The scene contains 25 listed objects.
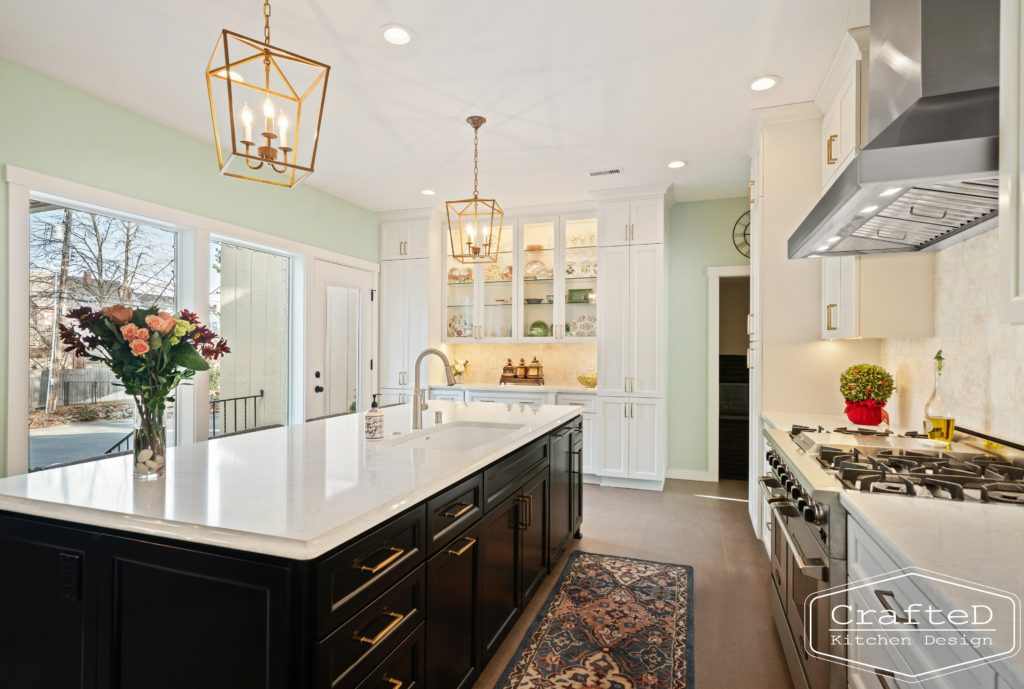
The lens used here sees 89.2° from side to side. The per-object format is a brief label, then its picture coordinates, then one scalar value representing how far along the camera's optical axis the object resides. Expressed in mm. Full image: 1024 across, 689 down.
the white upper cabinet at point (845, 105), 2457
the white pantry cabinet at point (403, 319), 5637
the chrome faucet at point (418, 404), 2564
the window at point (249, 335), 4281
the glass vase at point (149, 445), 1596
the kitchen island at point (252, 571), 1132
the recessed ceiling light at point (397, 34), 2432
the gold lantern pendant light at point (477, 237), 3350
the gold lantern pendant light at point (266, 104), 1498
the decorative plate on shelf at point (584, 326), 5355
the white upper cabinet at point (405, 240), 5676
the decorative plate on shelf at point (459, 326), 5824
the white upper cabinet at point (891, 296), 2527
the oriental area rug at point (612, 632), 2072
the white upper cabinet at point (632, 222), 4852
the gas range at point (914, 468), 1469
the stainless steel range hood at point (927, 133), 1302
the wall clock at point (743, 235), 5039
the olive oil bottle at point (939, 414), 2121
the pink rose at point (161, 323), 1566
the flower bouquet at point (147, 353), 1524
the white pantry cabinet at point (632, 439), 4836
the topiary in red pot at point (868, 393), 2613
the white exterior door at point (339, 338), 4848
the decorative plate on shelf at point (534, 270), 5543
